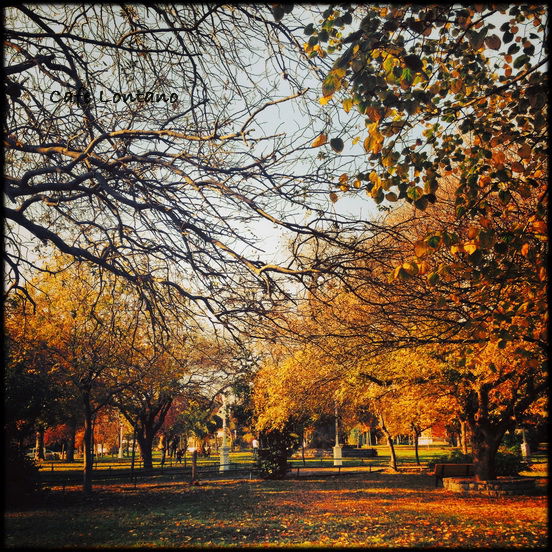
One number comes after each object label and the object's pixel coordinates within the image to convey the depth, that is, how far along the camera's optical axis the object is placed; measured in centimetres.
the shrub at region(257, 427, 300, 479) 2722
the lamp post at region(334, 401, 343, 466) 3759
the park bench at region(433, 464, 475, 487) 2155
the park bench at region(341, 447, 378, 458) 5116
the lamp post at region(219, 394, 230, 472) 3171
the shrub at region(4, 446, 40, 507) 1572
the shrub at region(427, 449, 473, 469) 2897
